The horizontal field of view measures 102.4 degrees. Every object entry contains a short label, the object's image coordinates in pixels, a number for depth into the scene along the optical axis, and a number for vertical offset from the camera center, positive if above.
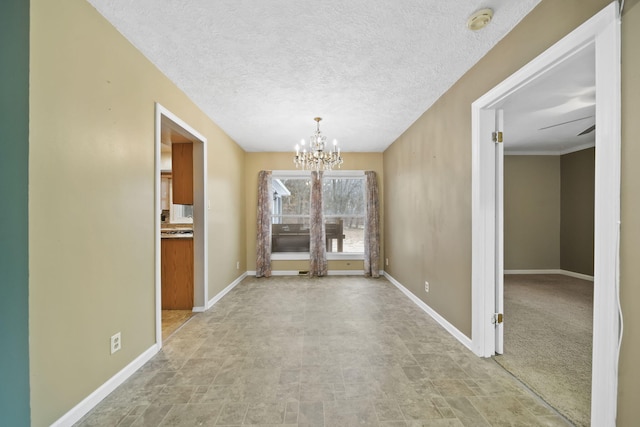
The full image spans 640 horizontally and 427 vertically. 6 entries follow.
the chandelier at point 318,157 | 3.64 +0.85
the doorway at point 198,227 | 3.44 -0.18
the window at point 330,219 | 5.79 -0.11
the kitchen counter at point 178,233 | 3.45 -0.30
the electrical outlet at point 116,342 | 1.87 -0.95
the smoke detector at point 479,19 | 1.70 +1.34
